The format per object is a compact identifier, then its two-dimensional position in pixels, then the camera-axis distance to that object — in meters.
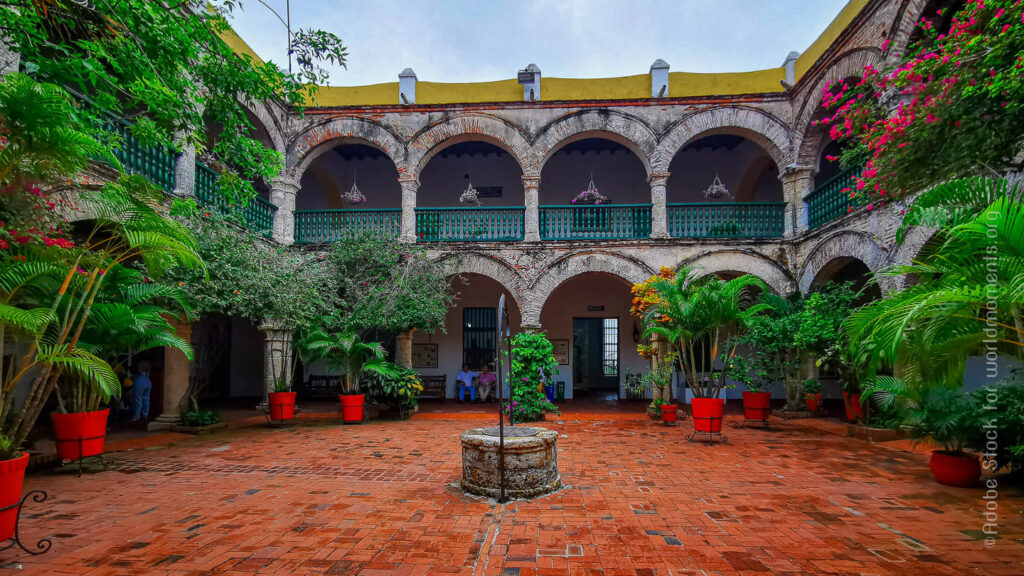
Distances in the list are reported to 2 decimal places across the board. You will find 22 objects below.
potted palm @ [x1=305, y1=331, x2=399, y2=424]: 8.18
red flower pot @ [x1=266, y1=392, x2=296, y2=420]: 8.38
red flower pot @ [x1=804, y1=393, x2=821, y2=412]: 9.73
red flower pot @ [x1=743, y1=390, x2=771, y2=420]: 8.27
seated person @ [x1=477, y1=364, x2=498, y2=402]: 11.94
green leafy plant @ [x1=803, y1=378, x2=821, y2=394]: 9.35
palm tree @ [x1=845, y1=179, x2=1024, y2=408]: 3.10
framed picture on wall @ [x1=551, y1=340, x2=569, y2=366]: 12.64
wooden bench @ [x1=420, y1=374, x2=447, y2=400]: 12.56
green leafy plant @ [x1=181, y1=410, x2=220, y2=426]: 7.70
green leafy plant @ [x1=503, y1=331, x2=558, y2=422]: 8.60
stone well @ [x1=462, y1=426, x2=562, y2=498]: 4.36
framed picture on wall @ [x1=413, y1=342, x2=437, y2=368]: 12.99
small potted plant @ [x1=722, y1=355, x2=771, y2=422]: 7.62
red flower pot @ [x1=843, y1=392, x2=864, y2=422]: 7.95
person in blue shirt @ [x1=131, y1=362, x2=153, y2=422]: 8.95
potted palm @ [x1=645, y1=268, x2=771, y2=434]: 6.79
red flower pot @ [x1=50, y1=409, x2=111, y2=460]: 5.11
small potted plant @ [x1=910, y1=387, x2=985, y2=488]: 4.45
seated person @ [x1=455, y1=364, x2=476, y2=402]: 12.19
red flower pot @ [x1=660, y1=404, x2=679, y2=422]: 8.53
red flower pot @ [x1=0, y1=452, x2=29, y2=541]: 3.10
